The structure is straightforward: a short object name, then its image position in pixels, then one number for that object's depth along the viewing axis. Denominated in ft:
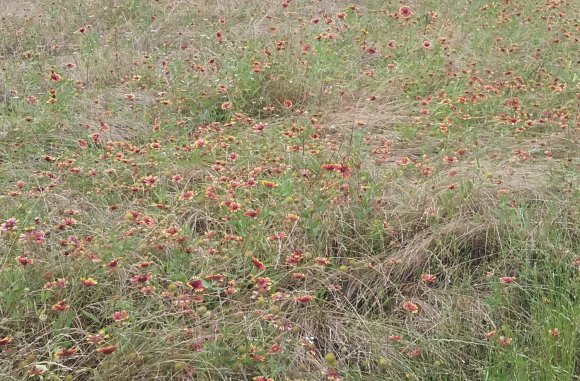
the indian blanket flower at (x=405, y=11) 16.15
